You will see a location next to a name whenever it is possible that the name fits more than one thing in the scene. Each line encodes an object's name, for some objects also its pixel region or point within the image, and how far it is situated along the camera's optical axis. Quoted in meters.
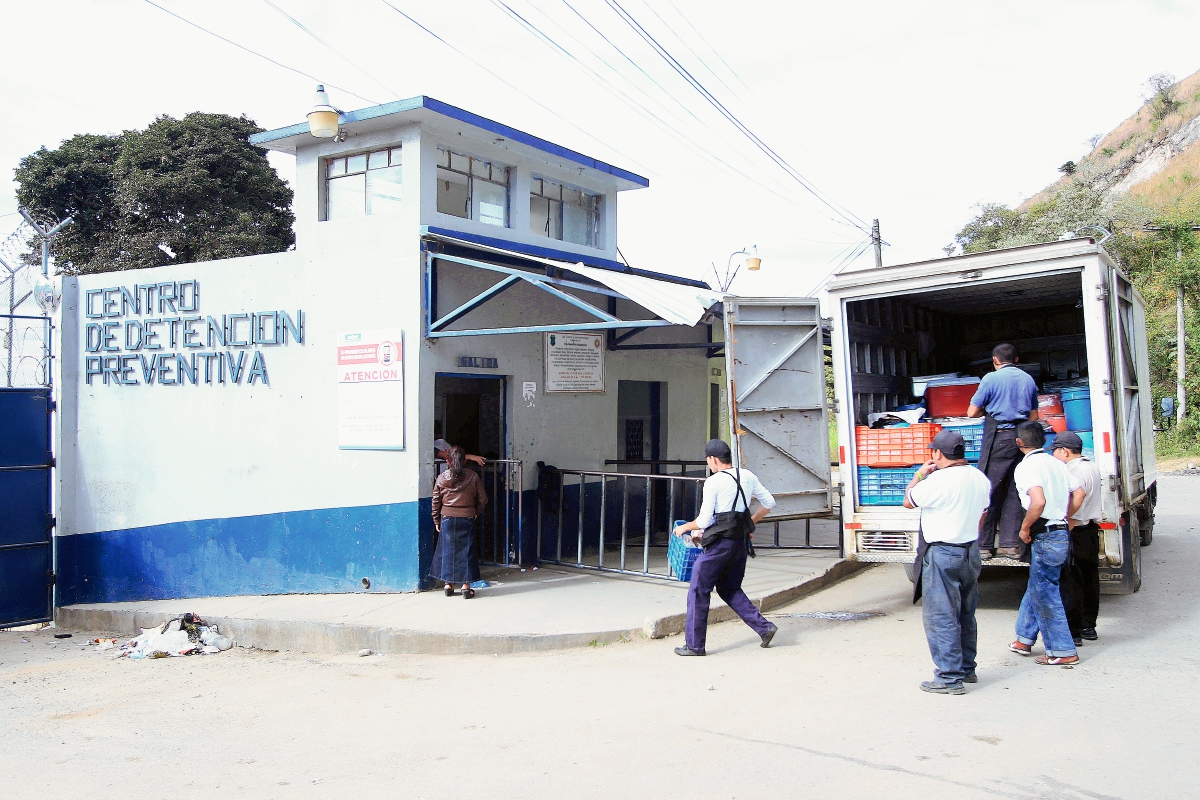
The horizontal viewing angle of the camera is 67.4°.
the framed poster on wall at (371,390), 8.73
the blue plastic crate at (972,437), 8.31
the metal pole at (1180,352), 23.38
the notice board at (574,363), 10.22
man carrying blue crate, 6.36
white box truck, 6.94
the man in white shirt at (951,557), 5.36
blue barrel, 8.21
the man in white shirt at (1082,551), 6.28
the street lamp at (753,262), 15.46
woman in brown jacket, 8.30
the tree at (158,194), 22.55
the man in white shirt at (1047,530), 5.90
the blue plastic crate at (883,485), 7.88
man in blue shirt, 7.00
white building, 8.78
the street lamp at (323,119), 8.38
